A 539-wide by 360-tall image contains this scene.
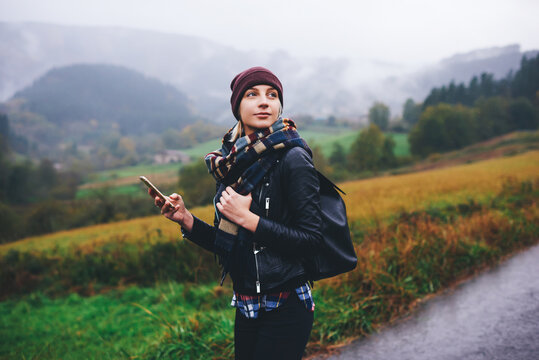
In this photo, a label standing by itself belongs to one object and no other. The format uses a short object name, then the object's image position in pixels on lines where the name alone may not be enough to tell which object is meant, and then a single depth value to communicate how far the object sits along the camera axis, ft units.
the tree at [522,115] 142.61
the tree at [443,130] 179.11
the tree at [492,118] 162.20
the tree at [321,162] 172.94
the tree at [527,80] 148.56
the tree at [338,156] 226.38
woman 5.00
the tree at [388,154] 199.94
